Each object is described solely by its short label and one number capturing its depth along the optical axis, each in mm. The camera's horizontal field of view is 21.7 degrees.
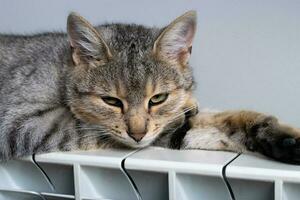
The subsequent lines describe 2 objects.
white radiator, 568
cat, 648
